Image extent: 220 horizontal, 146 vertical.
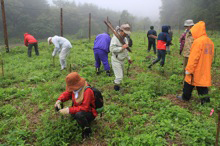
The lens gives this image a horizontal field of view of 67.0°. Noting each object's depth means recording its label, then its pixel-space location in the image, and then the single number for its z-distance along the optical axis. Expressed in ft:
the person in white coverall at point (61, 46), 22.09
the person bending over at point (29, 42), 31.14
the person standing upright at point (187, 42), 16.31
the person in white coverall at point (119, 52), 14.57
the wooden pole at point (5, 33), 33.21
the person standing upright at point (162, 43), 21.83
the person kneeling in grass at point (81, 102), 8.98
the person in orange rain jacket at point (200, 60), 11.63
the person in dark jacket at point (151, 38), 32.42
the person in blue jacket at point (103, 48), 18.87
